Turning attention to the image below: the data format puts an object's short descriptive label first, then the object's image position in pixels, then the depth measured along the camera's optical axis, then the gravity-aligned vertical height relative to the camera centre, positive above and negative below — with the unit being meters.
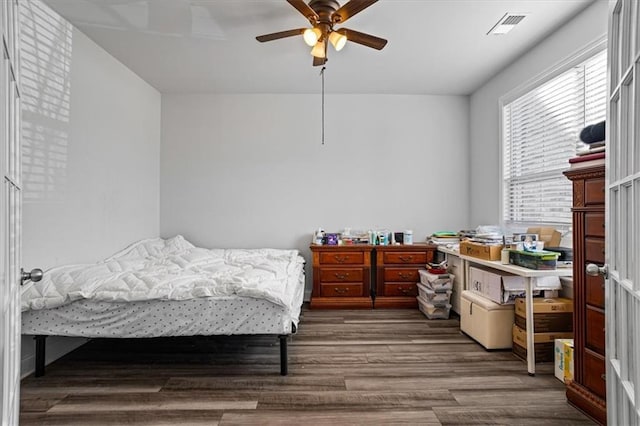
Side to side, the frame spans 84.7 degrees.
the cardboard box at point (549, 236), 2.85 -0.16
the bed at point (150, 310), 2.30 -0.63
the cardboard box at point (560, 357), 2.26 -0.93
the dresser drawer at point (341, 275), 4.10 -0.69
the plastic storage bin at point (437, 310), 3.65 -0.99
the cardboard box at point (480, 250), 2.87 -0.30
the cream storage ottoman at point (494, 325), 2.77 -0.86
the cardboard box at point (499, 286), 2.72 -0.56
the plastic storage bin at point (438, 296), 3.69 -0.85
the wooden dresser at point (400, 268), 4.12 -0.61
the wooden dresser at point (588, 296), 1.81 -0.43
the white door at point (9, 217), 0.96 -0.01
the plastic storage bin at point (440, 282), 3.70 -0.70
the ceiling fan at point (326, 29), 2.29 +1.33
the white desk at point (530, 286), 2.39 -0.49
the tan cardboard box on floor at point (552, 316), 2.47 -0.70
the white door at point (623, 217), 1.03 +0.00
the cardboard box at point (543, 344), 2.46 -0.91
